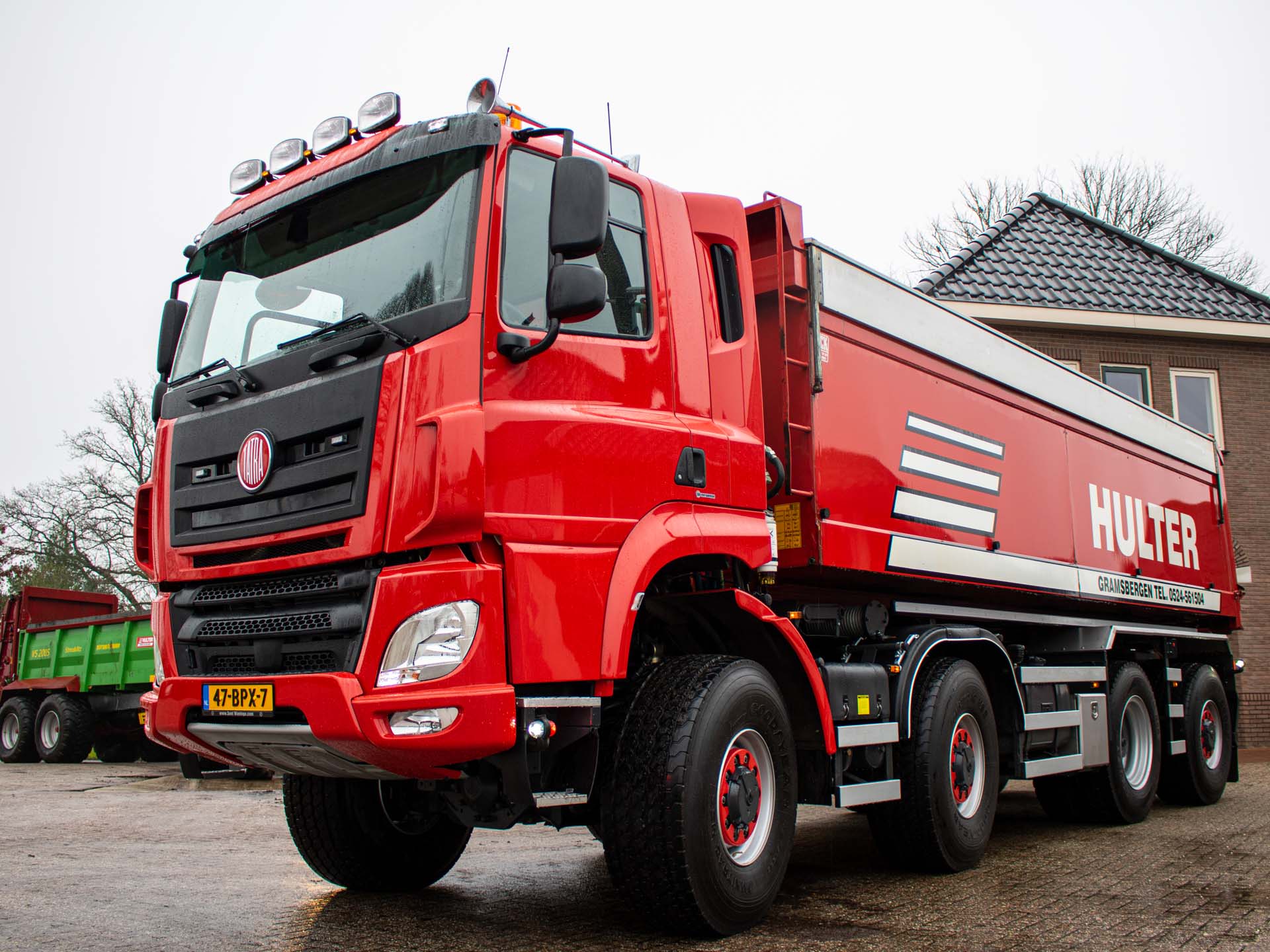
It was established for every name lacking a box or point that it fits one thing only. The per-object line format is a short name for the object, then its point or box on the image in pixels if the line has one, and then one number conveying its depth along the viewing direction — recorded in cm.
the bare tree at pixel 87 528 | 3397
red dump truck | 407
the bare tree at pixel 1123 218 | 3045
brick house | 1761
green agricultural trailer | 1652
